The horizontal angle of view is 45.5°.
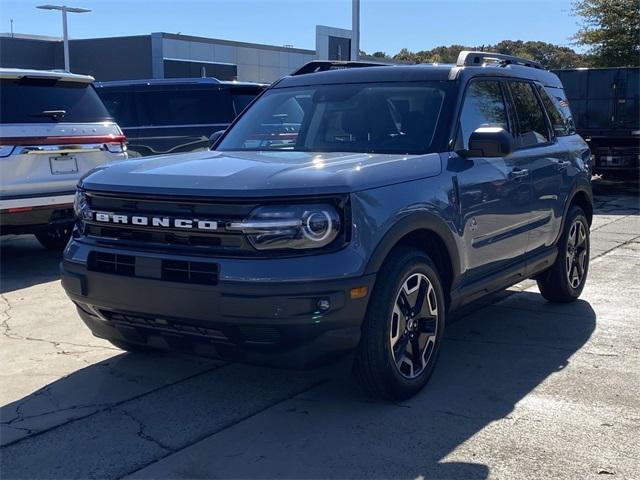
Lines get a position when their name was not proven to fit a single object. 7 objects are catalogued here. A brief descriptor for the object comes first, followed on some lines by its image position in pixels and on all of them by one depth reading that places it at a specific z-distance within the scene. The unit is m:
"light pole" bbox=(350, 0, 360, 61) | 19.25
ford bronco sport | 3.68
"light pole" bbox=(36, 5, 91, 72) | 33.78
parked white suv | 7.15
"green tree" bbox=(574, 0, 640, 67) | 25.72
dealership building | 36.19
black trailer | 16.02
